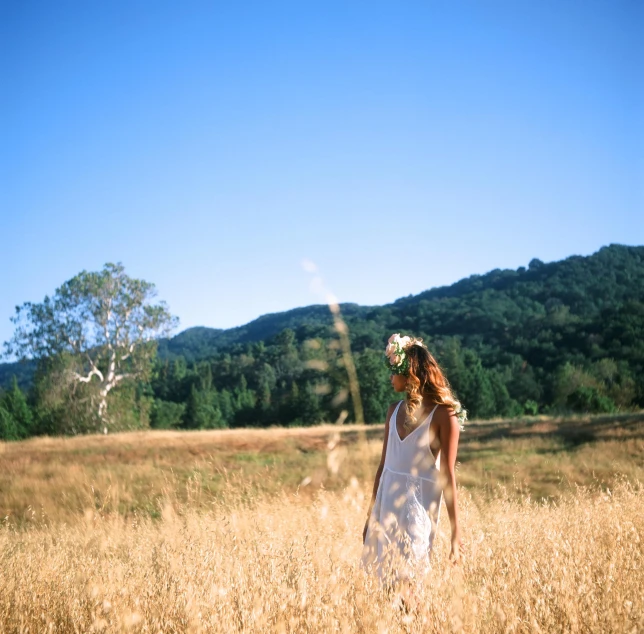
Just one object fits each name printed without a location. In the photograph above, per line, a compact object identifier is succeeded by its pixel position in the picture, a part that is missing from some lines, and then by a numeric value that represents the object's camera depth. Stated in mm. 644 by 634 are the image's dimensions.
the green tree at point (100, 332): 34312
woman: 3615
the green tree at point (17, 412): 51656
